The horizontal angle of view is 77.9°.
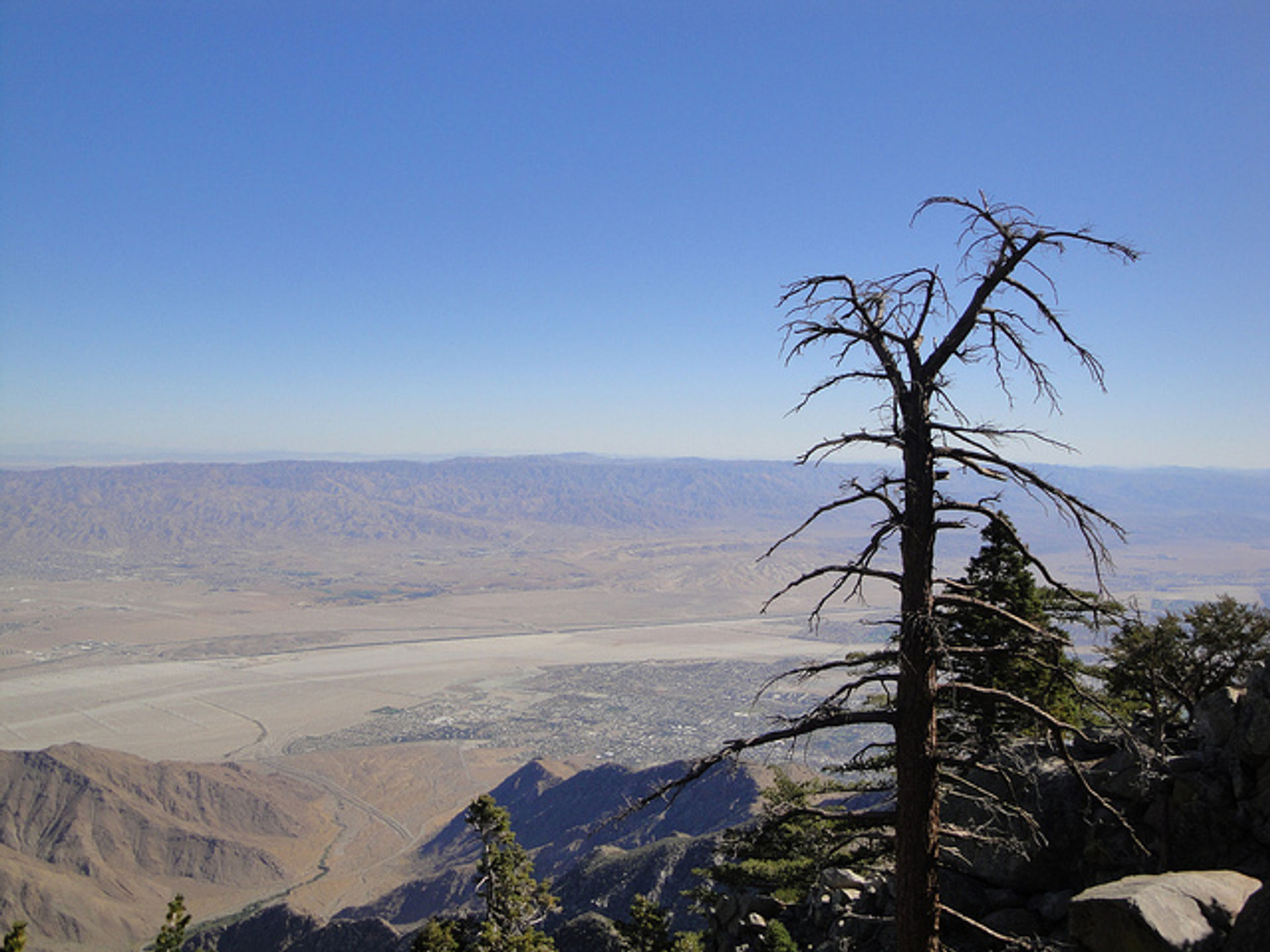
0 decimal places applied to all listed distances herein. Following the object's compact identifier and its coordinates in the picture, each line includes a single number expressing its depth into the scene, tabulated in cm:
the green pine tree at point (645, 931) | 2486
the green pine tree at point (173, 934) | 1872
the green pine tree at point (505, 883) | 2066
